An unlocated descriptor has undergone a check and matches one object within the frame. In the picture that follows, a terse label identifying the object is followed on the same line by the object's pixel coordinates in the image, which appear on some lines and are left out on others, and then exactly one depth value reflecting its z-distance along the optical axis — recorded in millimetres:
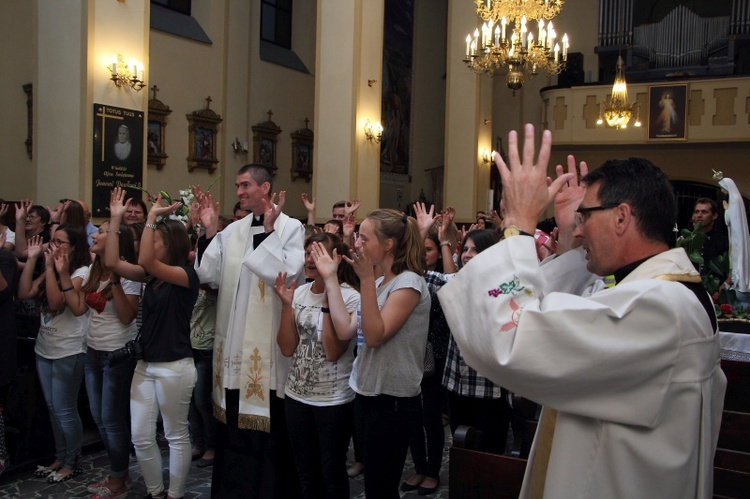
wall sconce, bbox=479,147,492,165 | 16470
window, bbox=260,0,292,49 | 15852
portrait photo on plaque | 8797
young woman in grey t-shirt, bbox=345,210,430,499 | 3500
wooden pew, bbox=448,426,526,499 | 2705
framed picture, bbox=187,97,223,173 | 13570
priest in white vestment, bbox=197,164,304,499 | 4199
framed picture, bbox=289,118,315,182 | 16175
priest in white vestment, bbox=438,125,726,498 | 1751
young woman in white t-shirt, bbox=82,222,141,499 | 4648
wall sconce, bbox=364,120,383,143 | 11820
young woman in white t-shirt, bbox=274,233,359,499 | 3654
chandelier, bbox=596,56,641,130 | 14750
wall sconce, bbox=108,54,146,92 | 8828
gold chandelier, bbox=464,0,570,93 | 10836
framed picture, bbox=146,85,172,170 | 12727
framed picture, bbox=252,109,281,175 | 15016
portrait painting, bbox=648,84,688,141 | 16609
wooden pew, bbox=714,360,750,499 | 2641
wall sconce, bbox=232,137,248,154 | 14484
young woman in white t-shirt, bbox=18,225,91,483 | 4930
